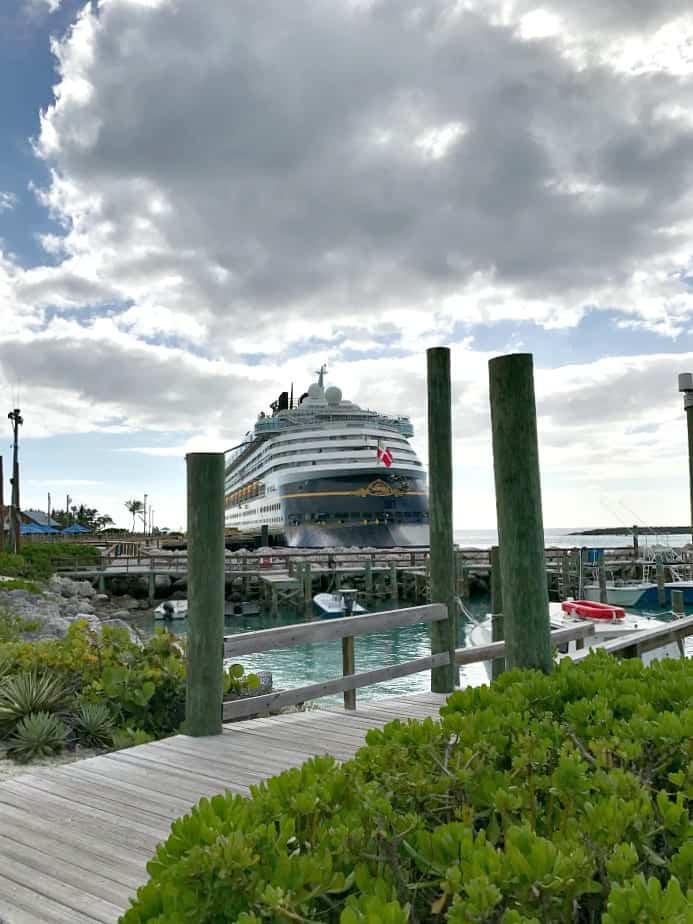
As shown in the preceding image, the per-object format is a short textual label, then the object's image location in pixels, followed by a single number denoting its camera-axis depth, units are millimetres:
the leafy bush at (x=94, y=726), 4949
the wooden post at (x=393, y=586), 29905
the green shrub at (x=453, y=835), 1303
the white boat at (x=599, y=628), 11680
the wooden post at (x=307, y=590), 27831
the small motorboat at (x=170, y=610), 25656
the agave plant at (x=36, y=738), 4645
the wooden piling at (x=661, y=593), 27281
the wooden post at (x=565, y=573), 29875
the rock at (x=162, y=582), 32656
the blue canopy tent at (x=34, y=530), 55562
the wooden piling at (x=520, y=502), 3543
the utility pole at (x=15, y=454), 29891
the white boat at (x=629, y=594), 27578
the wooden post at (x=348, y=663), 5355
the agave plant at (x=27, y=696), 4949
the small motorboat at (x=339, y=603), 24464
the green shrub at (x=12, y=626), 8352
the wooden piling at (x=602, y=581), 25391
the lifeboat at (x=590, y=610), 13312
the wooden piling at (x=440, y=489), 5332
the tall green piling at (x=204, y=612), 4414
